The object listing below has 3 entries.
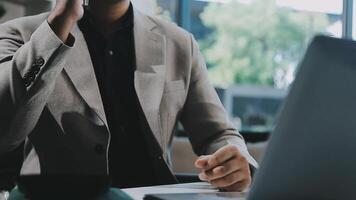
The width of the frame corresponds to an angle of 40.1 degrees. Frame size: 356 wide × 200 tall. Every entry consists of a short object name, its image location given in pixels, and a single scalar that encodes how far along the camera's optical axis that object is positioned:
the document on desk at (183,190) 0.76
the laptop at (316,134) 0.55
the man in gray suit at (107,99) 1.10
